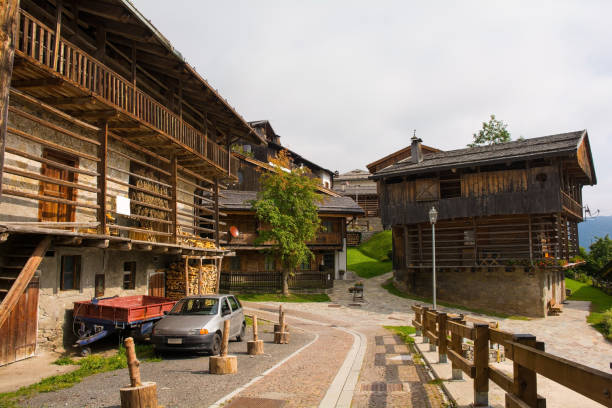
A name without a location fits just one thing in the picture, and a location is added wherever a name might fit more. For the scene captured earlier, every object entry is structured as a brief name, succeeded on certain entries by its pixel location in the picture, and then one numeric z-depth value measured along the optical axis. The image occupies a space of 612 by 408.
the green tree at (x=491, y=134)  52.88
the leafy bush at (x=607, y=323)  22.91
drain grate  7.88
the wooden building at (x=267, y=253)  31.80
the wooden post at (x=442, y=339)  9.54
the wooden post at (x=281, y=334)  14.82
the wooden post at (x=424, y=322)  12.75
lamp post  20.09
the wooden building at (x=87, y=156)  11.14
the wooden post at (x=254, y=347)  12.21
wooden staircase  9.80
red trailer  12.35
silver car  11.75
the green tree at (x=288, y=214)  29.95
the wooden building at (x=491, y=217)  27.88
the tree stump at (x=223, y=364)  9.52
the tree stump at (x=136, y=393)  6.54
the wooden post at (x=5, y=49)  6.04
